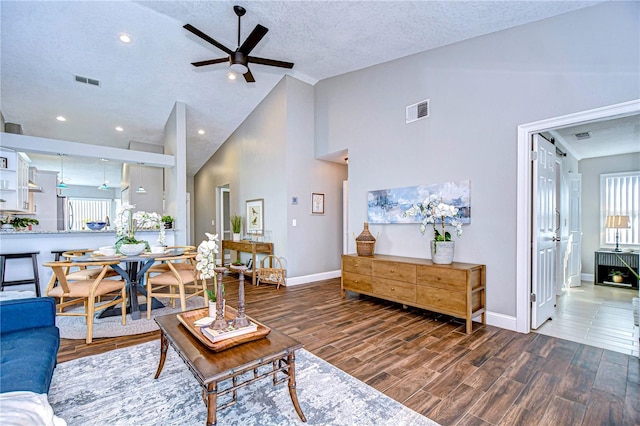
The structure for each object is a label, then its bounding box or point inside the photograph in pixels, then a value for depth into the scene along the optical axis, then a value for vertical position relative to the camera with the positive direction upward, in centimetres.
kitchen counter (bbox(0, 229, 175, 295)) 418 -49
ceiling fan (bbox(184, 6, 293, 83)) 319 +189
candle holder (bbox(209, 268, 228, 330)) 175 -61
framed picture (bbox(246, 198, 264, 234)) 605 -11
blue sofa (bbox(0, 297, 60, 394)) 139 -78
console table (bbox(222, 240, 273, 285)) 553 -73
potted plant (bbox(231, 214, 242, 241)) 641 -35
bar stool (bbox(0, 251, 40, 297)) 400 -78
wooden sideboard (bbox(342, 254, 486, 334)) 312 -88
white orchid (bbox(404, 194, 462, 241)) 342 -4
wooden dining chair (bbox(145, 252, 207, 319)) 337 -82
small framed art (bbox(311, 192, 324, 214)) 579 +16
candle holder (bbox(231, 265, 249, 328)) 179 -63
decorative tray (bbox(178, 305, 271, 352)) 161 -73
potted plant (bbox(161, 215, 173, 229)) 547 -18
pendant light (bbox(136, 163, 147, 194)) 700 +52
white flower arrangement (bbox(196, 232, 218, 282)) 194 -32
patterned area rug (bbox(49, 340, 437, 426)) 176 -125
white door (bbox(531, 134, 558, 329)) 317 -26
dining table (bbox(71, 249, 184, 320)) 332 -75
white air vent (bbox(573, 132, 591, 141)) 433 +112
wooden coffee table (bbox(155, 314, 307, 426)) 140 -77
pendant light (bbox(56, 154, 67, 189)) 787 +124
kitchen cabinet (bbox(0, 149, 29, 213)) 499 +55
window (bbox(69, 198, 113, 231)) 1084 +7
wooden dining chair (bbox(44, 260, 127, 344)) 287 -81
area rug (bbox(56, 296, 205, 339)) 306 -128
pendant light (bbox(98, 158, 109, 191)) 850 +124
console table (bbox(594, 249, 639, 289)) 498 -100
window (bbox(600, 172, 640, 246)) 531 +14
